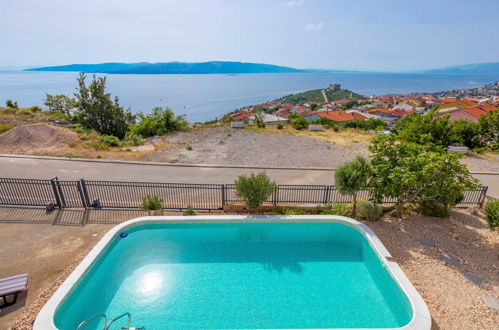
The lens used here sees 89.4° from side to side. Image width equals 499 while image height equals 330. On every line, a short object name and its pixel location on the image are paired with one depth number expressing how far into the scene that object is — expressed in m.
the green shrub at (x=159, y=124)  29.42
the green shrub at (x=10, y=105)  40.62
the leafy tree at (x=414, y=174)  9.57
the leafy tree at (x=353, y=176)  11.23
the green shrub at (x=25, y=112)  36.82
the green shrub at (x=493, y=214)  9.73
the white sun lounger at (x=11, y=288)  7.32
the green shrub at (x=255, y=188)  11.73
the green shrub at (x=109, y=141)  23.66
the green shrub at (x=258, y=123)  35.96
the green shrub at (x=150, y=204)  11.89
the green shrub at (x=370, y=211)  11.81
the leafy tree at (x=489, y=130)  25.41
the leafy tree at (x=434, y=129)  24.59
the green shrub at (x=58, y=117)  34.35
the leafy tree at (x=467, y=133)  25.30
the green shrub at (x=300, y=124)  34.47
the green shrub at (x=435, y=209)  12.07
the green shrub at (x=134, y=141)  24.69
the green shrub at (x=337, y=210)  12.12
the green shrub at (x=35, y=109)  40.91
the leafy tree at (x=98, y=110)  29.27
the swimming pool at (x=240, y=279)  7.44
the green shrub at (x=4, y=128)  25.75
